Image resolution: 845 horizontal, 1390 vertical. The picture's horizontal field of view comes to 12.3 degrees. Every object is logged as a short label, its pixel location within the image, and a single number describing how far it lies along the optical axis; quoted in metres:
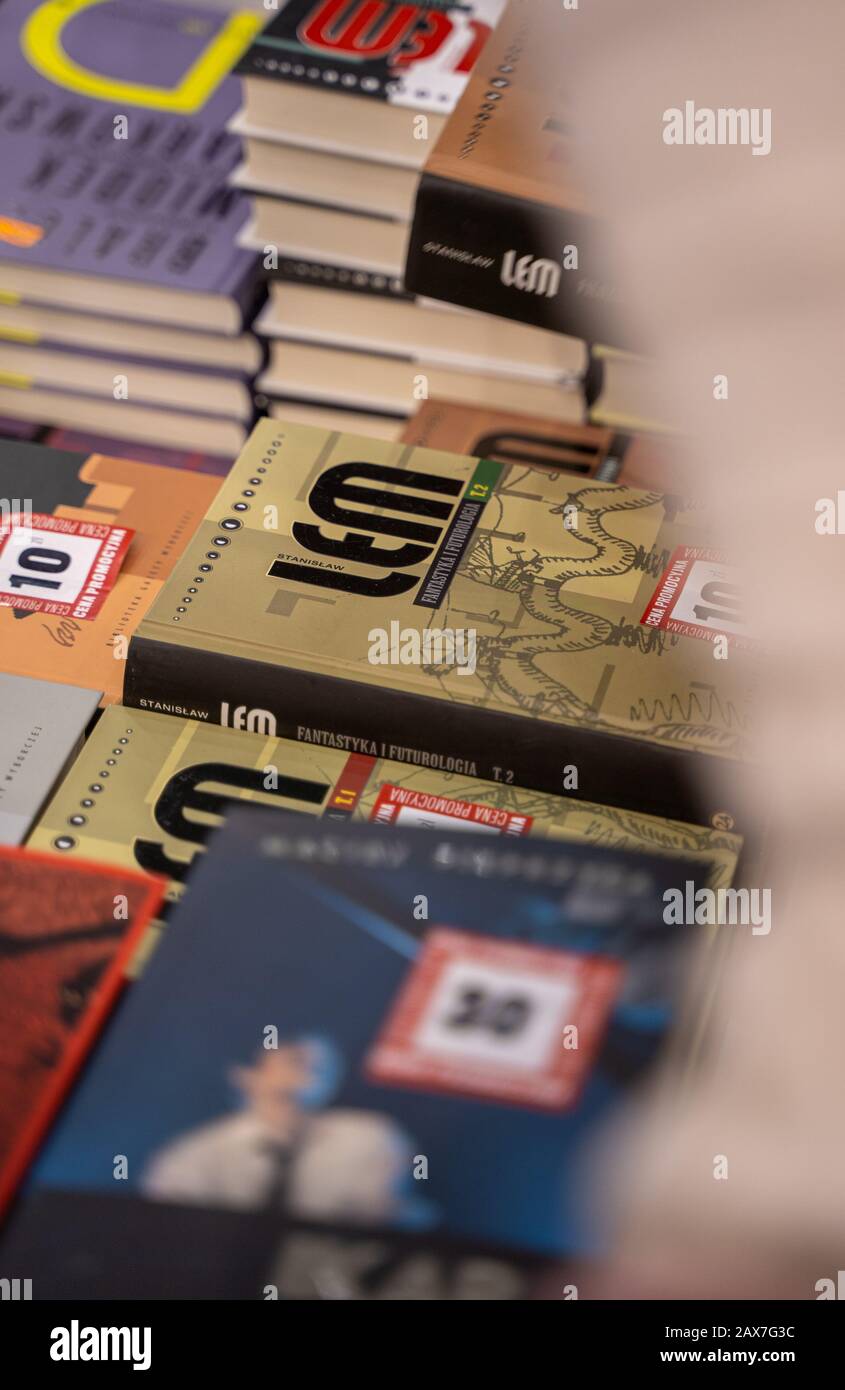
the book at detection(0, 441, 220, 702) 1.20
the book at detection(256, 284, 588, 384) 1.42
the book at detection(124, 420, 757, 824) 1.14
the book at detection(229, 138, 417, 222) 1.42
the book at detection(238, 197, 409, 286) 1.44
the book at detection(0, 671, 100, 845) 1.13
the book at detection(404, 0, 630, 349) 1.19
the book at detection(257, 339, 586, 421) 1.46
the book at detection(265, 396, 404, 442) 1.51
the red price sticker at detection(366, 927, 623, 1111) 1.01
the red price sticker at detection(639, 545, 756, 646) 1.17
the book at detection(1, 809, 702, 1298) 0.99
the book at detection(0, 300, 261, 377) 1.47
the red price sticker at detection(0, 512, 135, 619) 1.22
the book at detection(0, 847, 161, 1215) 1.02
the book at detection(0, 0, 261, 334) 1.45
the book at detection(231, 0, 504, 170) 1.40
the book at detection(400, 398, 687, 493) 1.36
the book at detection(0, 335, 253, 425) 1.49
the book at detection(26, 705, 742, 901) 1.12
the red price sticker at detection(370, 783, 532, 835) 1.13
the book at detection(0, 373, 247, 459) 1.51
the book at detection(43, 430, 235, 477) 1.49
